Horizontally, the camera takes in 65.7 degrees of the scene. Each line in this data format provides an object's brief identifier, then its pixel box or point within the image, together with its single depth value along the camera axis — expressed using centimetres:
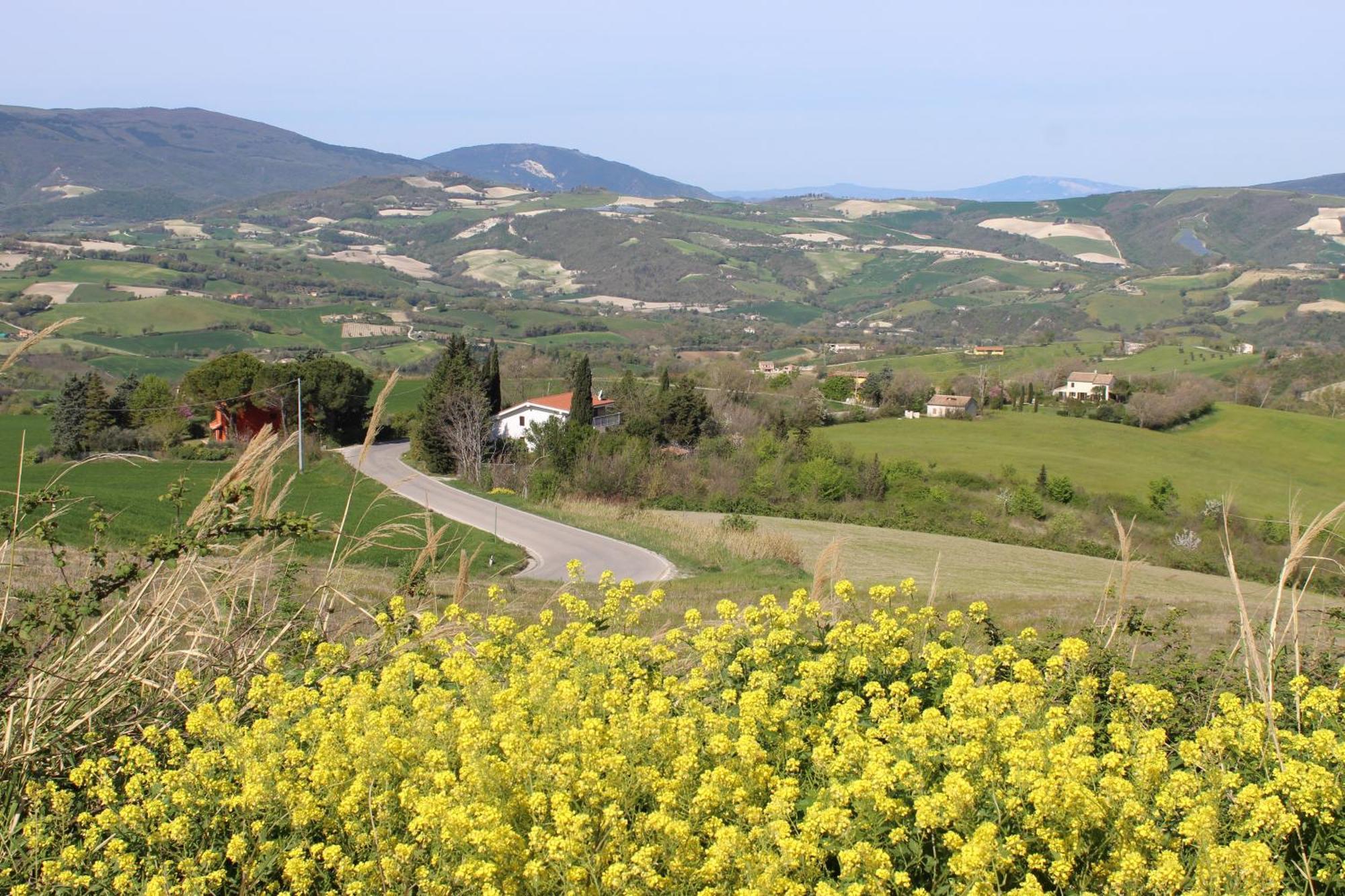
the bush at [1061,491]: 5656
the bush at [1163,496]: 5603
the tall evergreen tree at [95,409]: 4962
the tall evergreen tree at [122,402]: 5647
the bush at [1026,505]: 5300
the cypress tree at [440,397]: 5422
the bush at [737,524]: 3397
